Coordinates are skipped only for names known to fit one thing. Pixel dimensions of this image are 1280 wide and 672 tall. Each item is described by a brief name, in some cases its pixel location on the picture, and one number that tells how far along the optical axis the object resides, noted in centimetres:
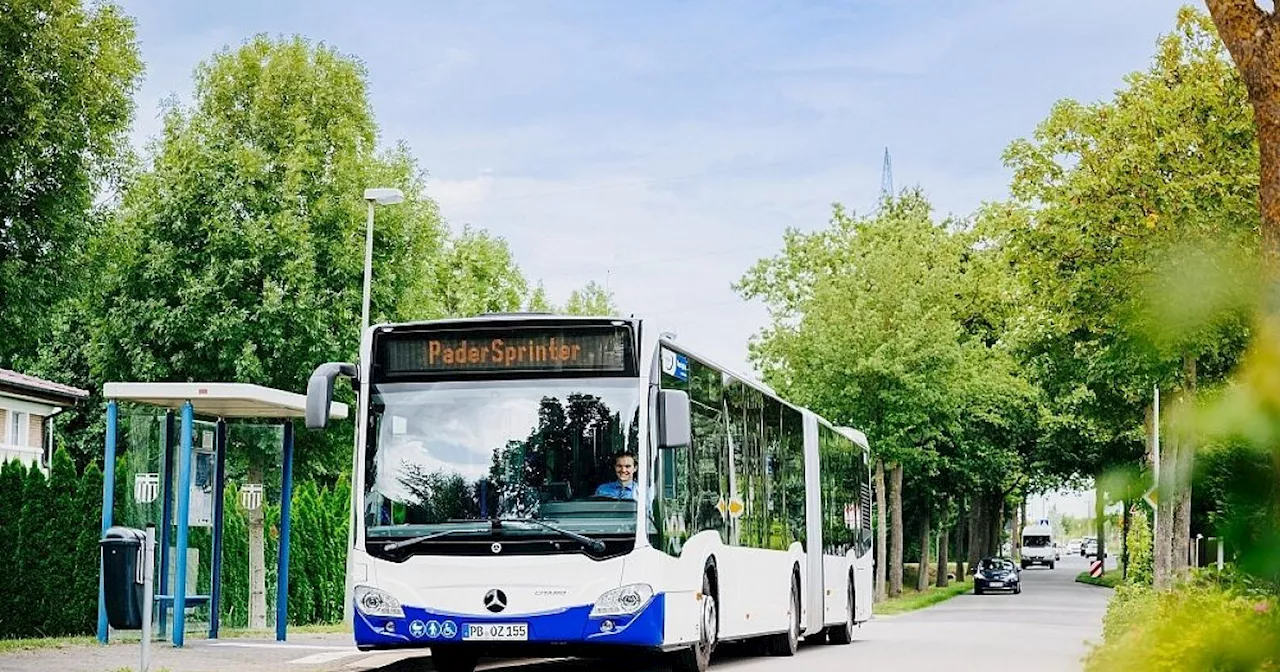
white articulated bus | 1442
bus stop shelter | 1831
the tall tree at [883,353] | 4794
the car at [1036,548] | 11506
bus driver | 1465
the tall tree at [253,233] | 3150
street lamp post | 2628
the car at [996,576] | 6231
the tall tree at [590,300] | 7838
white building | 4009
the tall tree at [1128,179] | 2350
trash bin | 1406
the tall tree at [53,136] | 2012
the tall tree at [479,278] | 6875
